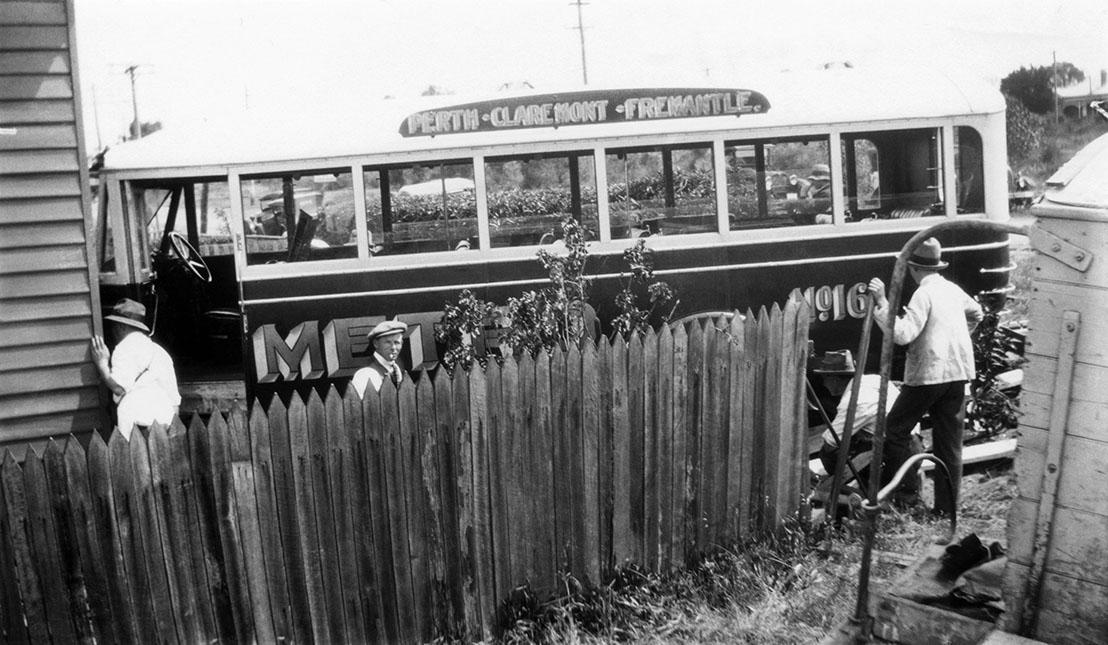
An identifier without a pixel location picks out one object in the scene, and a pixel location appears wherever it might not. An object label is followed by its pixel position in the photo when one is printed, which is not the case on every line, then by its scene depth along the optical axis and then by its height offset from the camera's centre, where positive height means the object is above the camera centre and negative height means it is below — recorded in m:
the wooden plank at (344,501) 4.35 -1.03
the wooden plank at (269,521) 4.20 -1.06
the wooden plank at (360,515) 4.39 -1.10
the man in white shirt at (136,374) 6.13 -0.61
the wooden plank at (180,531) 4.06 -1.04
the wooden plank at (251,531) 4.17 -1.09
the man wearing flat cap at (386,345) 6.20 -0.52
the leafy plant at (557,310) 7.51 -0.44
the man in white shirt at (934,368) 6.26 -0.85
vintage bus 8.31 +0.43
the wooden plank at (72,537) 3.91 -1.00
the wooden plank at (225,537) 4.13 -1.10
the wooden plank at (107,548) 3.96 -1.07
